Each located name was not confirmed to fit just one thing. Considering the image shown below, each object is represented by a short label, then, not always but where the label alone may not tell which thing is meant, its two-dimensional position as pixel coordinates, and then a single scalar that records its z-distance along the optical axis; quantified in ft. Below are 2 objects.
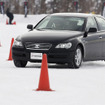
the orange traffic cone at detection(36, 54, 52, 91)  55.62
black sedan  81.46
